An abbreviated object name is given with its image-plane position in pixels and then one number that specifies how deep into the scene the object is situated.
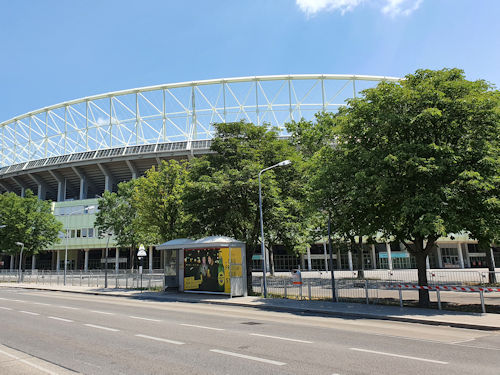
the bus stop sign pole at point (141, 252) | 28.34
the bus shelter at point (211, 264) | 22.73
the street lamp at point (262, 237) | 21.56
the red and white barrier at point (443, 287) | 14.82
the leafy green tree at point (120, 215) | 49.50
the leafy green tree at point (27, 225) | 51.53
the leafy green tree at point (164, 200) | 29.92
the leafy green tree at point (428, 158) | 15.09
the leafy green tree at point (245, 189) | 22.97
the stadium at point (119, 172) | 65.44
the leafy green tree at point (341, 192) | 16.86
